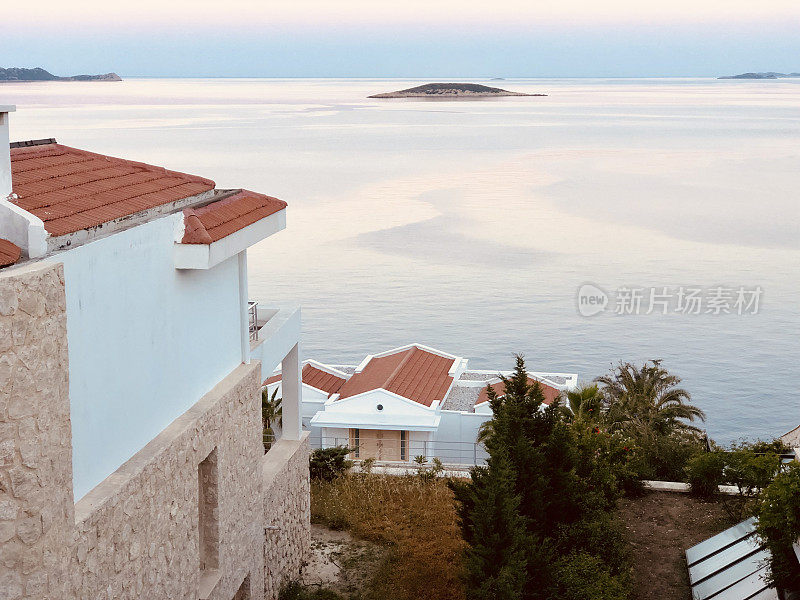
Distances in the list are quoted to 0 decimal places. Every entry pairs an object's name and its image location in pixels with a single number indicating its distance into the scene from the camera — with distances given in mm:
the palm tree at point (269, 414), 23234
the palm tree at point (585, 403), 25875
